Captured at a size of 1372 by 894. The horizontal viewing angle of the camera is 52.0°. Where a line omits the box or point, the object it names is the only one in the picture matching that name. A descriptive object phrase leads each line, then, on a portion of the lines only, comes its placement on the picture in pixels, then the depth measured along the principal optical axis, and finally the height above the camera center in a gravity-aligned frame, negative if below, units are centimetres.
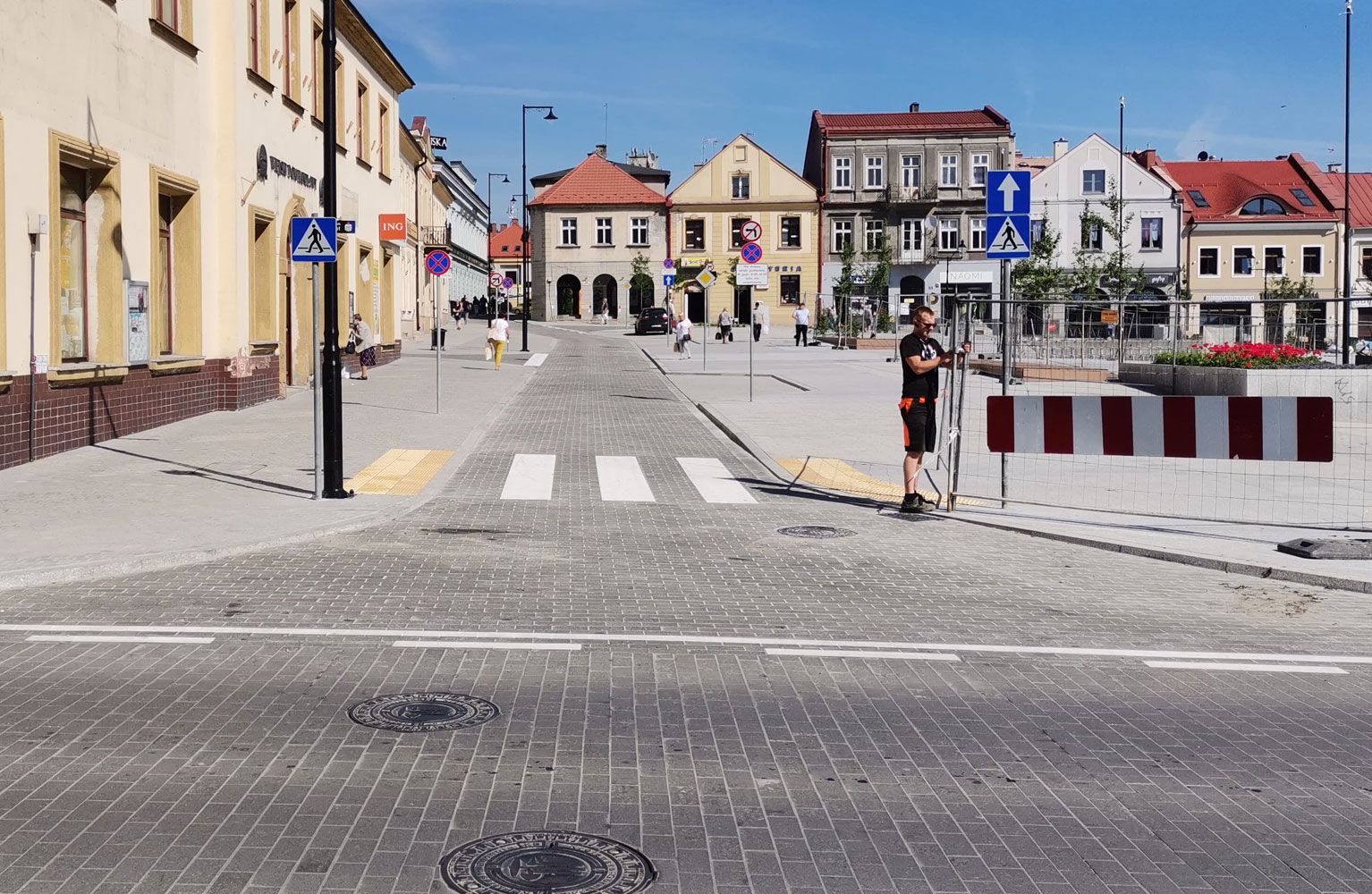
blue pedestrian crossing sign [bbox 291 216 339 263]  1249 +131
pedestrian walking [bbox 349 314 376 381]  3053 +102
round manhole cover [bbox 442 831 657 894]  405 -144
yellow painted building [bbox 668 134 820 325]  7788 +917
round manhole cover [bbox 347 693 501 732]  570 -137
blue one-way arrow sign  1299 +175
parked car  6342 +279
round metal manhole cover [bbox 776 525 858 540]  1149 -125
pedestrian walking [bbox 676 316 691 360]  4419 +155
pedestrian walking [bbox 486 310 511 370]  3588 +123
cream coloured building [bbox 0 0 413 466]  1506 +243
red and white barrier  1138 -40
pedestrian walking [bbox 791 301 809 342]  5309 +218
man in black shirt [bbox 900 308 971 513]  1225 -5
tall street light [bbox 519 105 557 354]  5312 +885
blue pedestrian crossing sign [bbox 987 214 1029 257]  1297 +135
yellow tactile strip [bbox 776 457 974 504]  1418 -105
